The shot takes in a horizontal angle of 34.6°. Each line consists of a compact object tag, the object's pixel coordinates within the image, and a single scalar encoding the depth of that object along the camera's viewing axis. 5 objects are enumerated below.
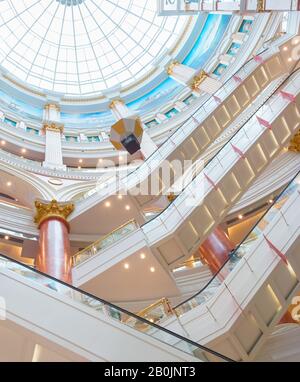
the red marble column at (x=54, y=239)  14.55
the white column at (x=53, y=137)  25.33
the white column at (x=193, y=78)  30.56
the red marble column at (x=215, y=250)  15.95
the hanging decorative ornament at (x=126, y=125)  20.58
